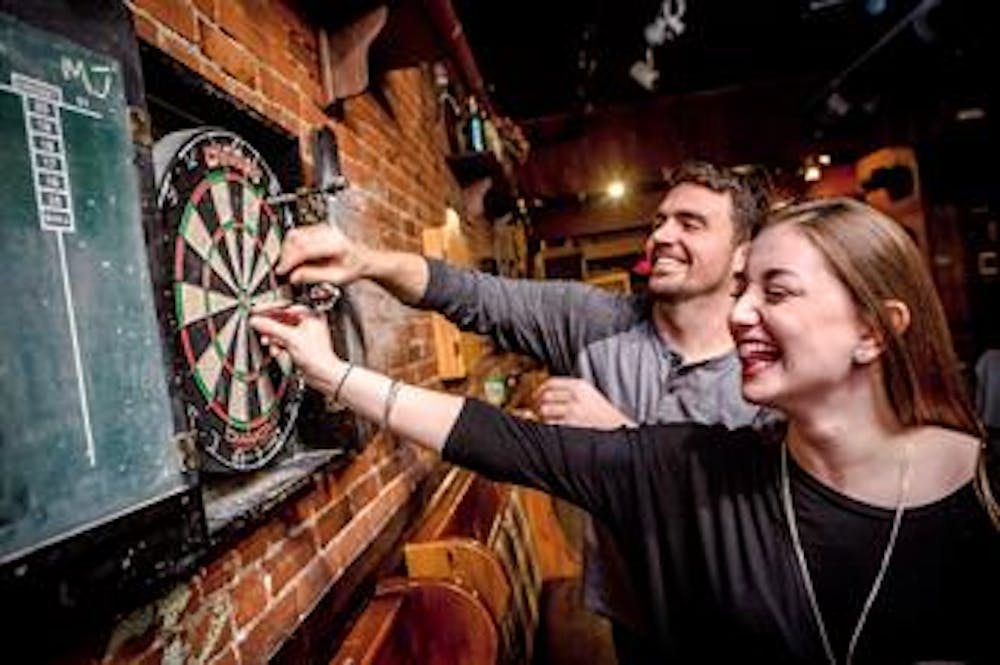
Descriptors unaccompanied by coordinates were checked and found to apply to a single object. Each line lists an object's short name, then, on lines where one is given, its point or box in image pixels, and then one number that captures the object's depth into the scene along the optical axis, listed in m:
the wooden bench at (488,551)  2.09
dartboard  1.31
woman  1.38
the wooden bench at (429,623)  1.77
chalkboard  0.86
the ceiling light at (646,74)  7.36
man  1.99
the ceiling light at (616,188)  7.53
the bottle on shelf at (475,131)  4.72
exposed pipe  2.36
